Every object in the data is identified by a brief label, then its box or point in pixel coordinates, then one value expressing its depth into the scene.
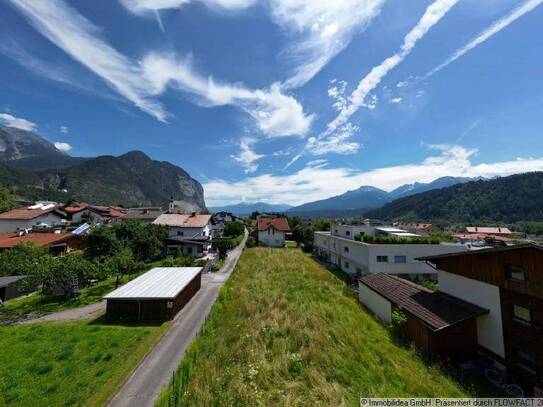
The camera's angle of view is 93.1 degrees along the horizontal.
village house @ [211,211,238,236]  74.04
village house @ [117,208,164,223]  72.00
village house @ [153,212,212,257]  46.84
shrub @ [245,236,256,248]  61.44
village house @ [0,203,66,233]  55.12
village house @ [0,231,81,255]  40.06
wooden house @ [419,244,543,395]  11.27
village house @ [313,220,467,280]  29.89
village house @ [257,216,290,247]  63.81
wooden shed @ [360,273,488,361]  13.84
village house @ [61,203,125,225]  73.56
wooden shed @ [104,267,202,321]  20.75
